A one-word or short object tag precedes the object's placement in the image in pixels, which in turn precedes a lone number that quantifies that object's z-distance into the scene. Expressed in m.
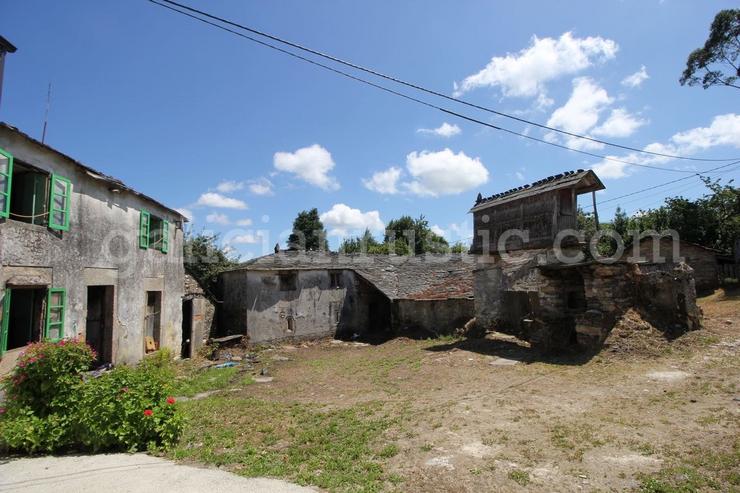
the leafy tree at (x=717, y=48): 19.83
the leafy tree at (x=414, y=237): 42.31
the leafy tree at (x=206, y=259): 19.80
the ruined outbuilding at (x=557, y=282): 10.38
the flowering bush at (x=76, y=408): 5.52
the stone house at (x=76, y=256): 7.59
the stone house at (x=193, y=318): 15.66
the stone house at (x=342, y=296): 17.75
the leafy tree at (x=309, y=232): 38.75
